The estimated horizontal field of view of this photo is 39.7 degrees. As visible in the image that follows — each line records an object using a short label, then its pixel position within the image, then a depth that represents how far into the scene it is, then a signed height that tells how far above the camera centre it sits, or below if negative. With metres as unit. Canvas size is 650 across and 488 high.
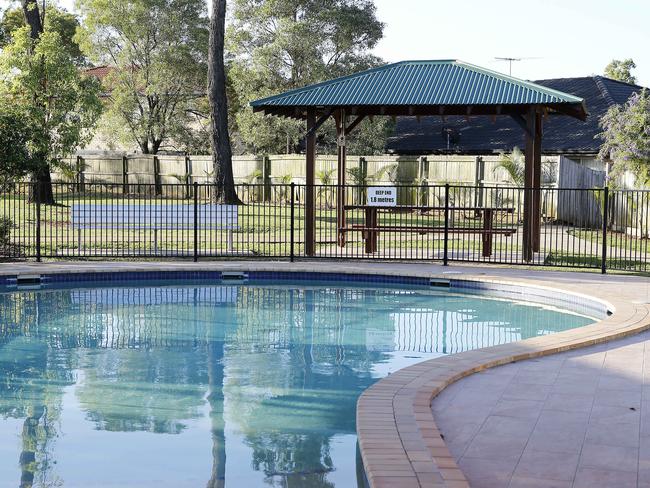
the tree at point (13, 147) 15.55 +0.81
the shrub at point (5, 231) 16.09 -0.67
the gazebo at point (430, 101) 15.88 +1.67
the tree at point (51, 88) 23.08 +2.74
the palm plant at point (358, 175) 29.73 +0.66
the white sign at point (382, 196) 16.16 -0.02
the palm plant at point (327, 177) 30.08 +0.60
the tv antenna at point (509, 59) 39.94 +6.04
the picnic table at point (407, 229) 15.92 -0.62
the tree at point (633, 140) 20.80 +1.30
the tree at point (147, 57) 37.72 +5.86
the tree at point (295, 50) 32.85 +5.37
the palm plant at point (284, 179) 31.36 +0.54
